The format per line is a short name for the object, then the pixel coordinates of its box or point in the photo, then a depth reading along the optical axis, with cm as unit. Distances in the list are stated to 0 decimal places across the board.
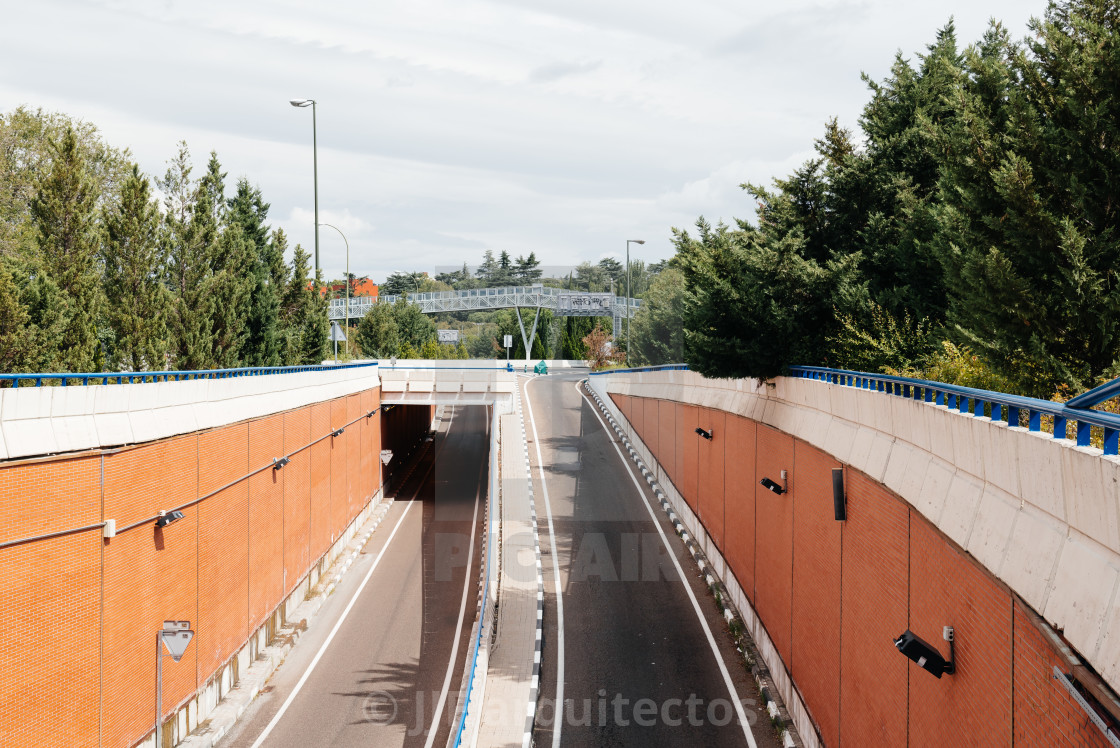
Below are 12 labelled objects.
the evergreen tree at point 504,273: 15750
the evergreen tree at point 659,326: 5691
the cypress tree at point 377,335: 7238
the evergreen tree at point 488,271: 16436
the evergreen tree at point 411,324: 9525
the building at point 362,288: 12418
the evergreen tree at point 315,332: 4341
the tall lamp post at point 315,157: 3702
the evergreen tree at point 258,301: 3703
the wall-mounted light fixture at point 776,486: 1811
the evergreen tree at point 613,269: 16662
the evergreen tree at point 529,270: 15544
